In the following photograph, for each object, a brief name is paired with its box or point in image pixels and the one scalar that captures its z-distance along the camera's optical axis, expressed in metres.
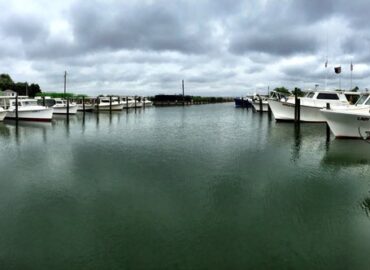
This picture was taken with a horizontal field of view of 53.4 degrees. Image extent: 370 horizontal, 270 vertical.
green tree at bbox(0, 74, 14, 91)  94.63
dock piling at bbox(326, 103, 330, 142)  29.19
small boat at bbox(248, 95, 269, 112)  69.56
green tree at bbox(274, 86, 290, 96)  93.91
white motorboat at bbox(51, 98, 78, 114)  58.44
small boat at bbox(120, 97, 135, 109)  83.93
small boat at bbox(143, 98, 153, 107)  101.05
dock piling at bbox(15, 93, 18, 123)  44.62
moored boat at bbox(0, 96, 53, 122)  44.97
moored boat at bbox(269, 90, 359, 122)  38.66
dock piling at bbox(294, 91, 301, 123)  40.31
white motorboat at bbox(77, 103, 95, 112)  72.25
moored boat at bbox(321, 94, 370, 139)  25.66
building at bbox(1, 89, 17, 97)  69.55
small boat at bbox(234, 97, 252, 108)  101.88
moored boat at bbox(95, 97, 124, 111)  72.06
